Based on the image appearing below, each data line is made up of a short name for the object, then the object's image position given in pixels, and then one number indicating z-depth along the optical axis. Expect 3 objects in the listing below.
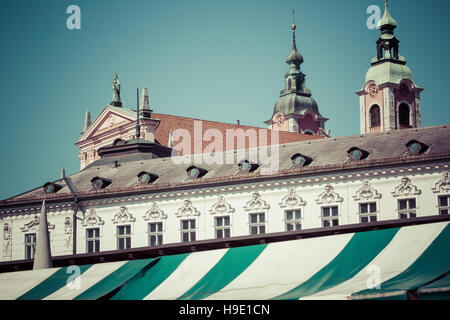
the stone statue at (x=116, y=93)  86.45
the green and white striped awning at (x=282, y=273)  23.16
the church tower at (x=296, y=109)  110.56
